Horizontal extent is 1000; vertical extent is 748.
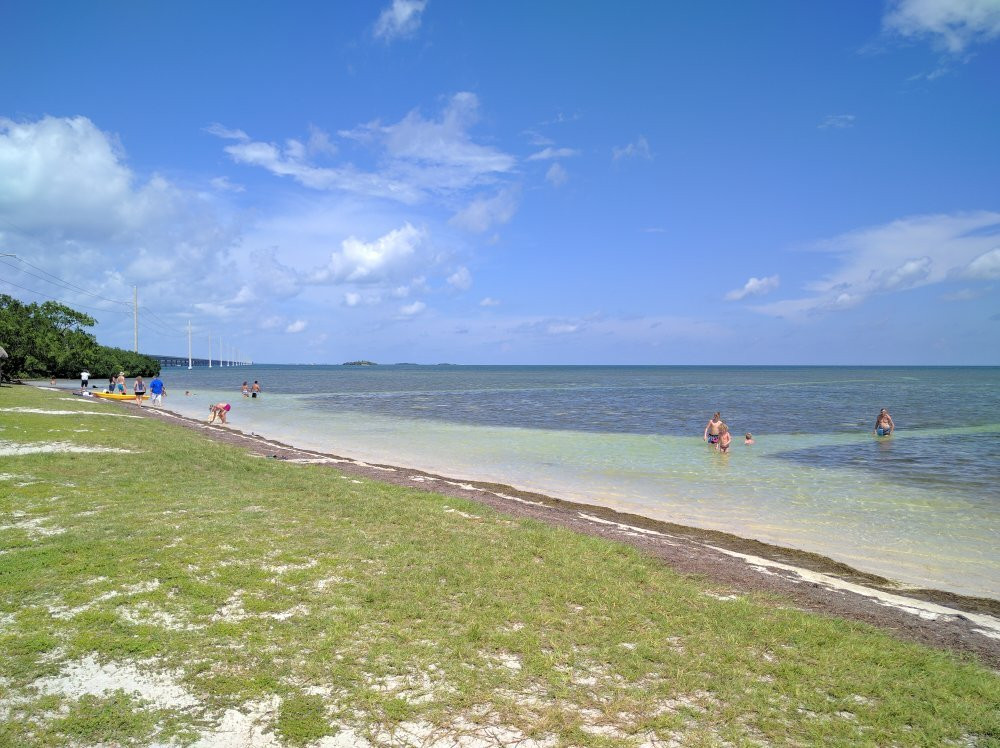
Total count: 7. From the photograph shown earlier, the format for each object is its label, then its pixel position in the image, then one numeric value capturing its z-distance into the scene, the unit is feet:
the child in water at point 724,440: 82.33
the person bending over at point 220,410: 111.45
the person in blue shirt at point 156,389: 146.51
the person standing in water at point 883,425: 101.23
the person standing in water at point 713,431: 86.89
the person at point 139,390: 146.47
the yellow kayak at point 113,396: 146.74
